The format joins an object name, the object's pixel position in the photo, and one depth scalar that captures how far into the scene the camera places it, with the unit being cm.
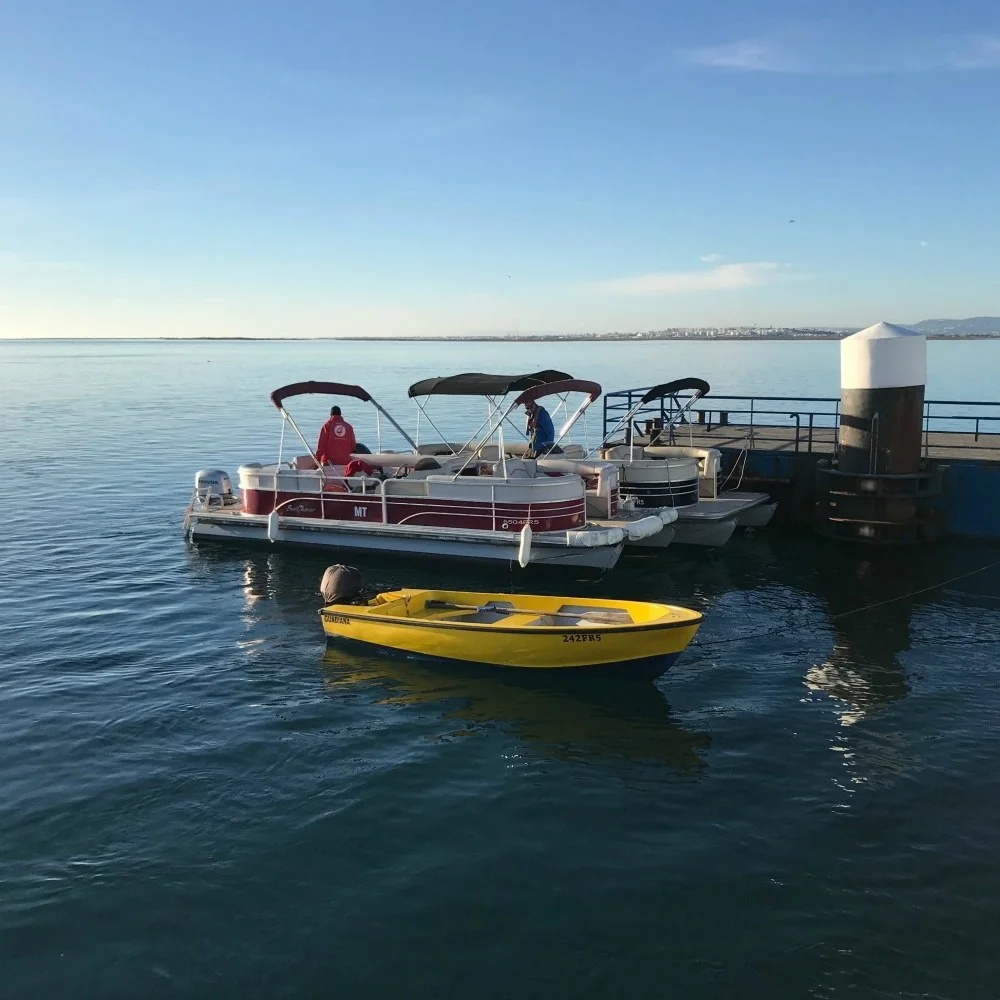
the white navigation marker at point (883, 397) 2017
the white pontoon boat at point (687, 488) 2044
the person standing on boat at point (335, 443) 2125
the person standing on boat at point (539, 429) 2122
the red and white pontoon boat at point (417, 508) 1823
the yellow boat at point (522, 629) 1255
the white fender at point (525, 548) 1750
